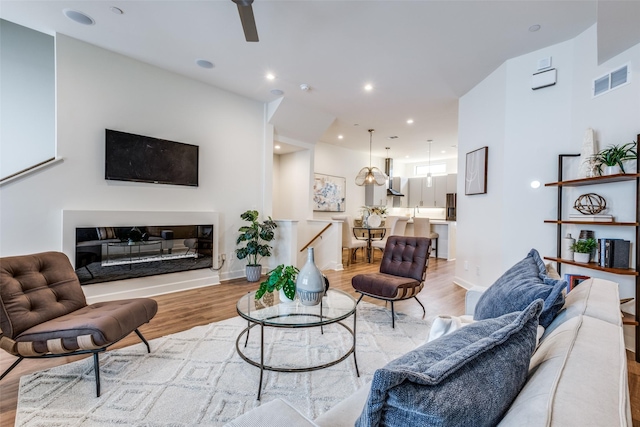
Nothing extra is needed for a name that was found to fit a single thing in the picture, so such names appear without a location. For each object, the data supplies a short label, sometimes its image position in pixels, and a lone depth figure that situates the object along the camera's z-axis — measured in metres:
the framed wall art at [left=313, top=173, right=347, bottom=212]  7.50
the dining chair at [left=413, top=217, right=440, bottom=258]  7.13
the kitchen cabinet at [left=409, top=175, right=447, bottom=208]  8.74
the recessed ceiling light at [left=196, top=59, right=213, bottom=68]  3.66
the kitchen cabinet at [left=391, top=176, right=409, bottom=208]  9.59
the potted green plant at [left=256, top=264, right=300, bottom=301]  2.23
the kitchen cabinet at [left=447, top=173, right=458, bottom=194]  8.45
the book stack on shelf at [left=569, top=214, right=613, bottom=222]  2.62
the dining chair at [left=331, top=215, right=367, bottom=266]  6.18
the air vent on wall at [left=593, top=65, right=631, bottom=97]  2.60
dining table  6.50
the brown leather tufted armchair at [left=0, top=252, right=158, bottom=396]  1.76
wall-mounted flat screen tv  3.53
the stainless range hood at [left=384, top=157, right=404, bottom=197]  9.08
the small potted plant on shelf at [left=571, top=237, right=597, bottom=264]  2.74
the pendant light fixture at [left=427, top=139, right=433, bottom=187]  8.27
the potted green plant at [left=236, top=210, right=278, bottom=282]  4.63
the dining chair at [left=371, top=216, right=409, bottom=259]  6.45
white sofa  0.55
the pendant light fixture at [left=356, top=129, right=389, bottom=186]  6.59
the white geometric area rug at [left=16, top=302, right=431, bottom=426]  1.65
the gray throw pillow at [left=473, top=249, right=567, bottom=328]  1.17
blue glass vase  2.13
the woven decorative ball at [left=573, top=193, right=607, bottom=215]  2.76
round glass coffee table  1.86
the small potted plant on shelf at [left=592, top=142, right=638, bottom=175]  2.48
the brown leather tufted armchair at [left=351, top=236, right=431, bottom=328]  2.91
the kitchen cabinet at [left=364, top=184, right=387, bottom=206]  8.77
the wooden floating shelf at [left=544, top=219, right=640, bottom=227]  2.34
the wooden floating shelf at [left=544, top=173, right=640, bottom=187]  2.36
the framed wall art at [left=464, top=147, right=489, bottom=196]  3.97
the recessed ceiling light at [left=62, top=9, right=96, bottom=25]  2.79
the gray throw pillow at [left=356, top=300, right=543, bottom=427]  0.54
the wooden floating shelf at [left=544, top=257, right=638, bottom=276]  2.34
